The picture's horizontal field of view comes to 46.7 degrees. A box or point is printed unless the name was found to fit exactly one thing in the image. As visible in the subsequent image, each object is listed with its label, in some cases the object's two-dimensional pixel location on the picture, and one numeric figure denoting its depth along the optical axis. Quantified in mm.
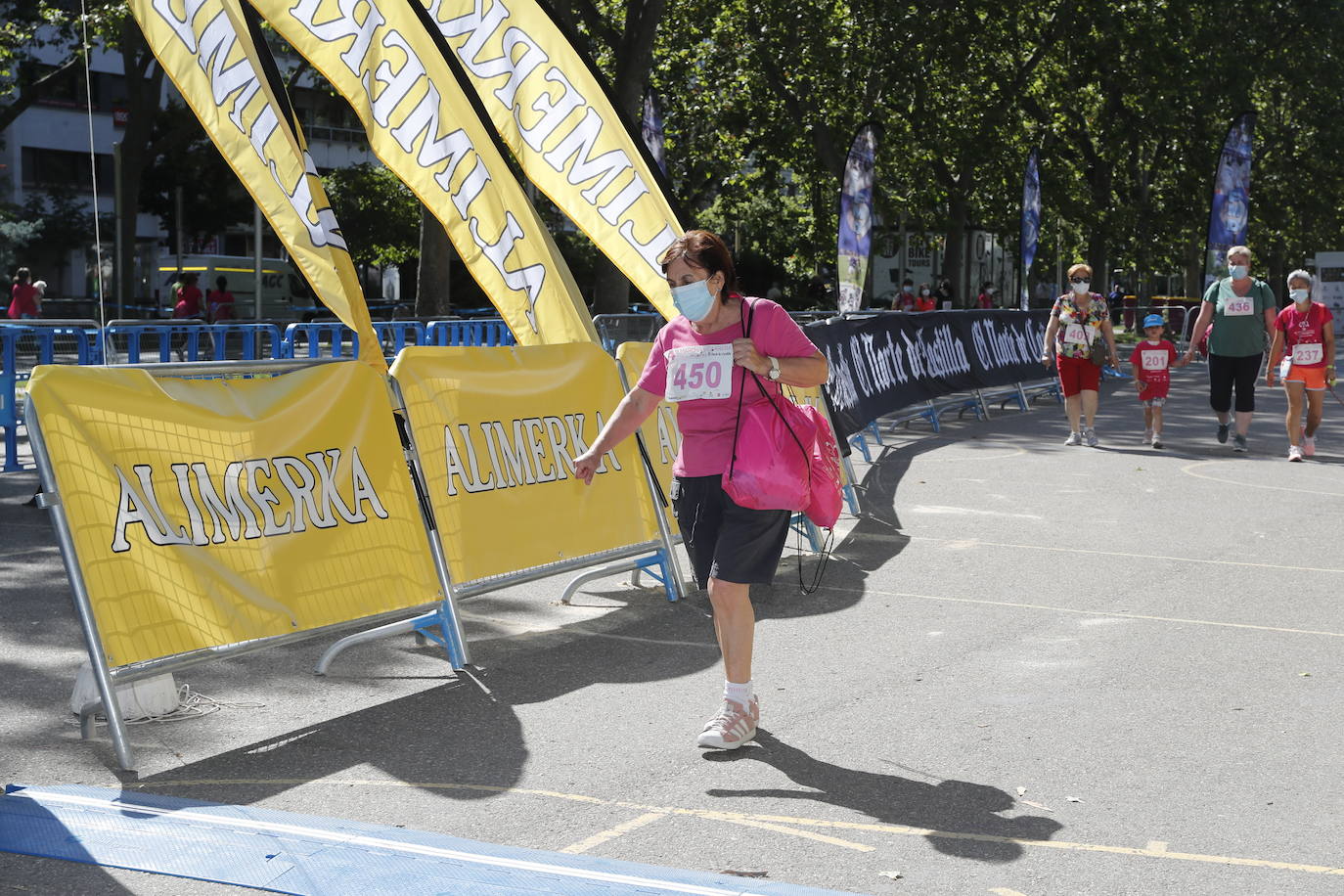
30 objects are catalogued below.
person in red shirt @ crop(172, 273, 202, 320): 30328
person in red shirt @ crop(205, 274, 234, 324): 32094
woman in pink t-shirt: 5609
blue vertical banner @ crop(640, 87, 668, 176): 24000
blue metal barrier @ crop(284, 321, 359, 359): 15500
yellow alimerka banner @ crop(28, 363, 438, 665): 5500
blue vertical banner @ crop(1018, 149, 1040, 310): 31109
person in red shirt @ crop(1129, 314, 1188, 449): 16250
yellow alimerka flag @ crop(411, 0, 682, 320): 9703
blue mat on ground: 4285
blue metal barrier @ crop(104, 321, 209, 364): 15484
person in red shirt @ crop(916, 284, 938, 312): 43634
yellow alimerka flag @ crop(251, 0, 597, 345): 8133
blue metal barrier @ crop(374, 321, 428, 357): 20219
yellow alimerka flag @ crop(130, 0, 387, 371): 7039
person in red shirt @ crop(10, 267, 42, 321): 29125
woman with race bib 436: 15539
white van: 44809
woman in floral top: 16234
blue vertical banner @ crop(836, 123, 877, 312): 21312
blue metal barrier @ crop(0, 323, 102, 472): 13156
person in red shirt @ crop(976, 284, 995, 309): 53562
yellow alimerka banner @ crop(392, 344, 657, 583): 7168
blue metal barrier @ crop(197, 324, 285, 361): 16062
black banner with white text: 14055
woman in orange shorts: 14875
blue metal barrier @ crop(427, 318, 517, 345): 20812
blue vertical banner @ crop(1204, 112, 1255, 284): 30938
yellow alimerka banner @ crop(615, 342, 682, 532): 8773
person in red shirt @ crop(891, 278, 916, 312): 45812
